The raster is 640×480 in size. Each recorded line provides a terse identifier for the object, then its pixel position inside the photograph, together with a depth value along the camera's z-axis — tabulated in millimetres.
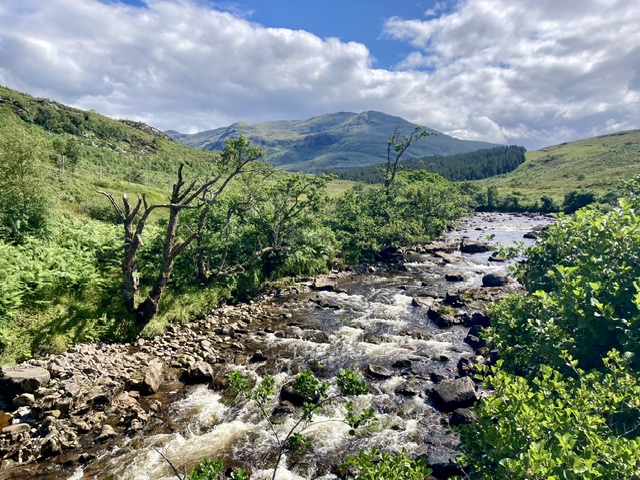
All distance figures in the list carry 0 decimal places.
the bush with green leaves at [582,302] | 7363
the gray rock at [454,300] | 30441
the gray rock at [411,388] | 17781
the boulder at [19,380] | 14828
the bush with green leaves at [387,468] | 5781
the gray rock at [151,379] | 16734
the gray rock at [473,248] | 54000
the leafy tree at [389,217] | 46125
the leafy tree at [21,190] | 22391
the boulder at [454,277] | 38719
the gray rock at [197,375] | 18078
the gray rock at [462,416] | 15123
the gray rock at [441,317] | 26516
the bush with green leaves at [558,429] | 4984
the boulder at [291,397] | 16503
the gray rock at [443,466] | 12562
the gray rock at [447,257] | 47625
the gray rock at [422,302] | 30419
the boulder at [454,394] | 16625
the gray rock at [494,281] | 36406
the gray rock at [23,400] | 14508
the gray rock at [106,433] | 13602
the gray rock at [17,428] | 13086
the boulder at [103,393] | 15155
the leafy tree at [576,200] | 105438
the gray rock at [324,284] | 34250
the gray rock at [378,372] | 19312
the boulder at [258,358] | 20555
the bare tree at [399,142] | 63562
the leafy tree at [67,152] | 63219
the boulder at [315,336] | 23531
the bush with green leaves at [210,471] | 6020
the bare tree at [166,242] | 19859
